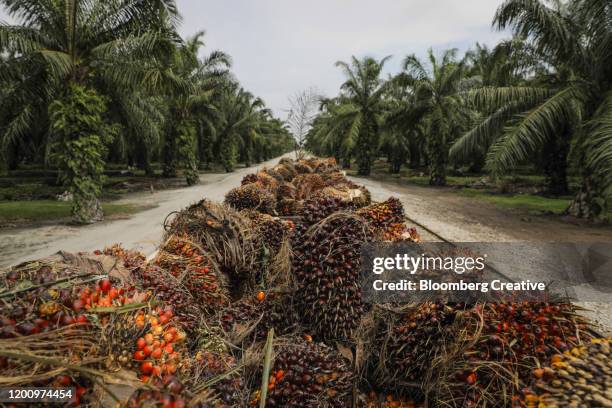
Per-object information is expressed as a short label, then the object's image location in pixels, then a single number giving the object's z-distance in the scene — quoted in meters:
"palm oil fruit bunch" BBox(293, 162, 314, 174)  9.05
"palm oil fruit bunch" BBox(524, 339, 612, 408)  1.52
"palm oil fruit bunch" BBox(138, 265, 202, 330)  2.20
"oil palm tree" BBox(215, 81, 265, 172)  31.97
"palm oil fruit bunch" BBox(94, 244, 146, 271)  2.29
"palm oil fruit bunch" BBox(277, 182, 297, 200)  5.76
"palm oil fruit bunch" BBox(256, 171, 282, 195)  5.80
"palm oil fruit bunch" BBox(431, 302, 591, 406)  1.83
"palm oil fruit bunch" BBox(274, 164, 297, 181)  8.80
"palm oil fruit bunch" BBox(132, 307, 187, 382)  1.46
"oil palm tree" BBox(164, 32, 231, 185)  21.06
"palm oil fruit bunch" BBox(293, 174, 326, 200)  5.69
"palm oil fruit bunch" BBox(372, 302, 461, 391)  2.13
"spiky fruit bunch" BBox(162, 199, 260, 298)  3.21
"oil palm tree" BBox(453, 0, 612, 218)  8.51
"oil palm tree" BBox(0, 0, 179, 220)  8.75
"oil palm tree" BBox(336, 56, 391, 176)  24.88
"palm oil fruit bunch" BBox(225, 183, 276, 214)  4.72
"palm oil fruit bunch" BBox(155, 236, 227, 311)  2.74
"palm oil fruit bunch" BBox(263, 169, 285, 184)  7.85
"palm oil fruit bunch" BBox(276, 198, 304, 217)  5.33
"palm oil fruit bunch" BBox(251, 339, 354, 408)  2.03
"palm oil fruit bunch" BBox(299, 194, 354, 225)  2.63
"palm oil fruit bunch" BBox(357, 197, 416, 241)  3.26
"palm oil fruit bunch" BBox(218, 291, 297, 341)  2.58
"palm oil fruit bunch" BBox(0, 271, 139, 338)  1.23
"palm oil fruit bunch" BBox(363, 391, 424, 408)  2.26
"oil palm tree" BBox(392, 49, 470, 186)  19.61
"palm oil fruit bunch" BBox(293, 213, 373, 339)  2.39
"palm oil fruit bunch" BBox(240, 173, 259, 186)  6.20
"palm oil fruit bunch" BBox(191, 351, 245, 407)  1.73
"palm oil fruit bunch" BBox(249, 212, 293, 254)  3.64
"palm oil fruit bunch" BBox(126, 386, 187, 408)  1.11
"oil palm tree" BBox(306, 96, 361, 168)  24.66
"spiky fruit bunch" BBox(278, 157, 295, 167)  10.48
